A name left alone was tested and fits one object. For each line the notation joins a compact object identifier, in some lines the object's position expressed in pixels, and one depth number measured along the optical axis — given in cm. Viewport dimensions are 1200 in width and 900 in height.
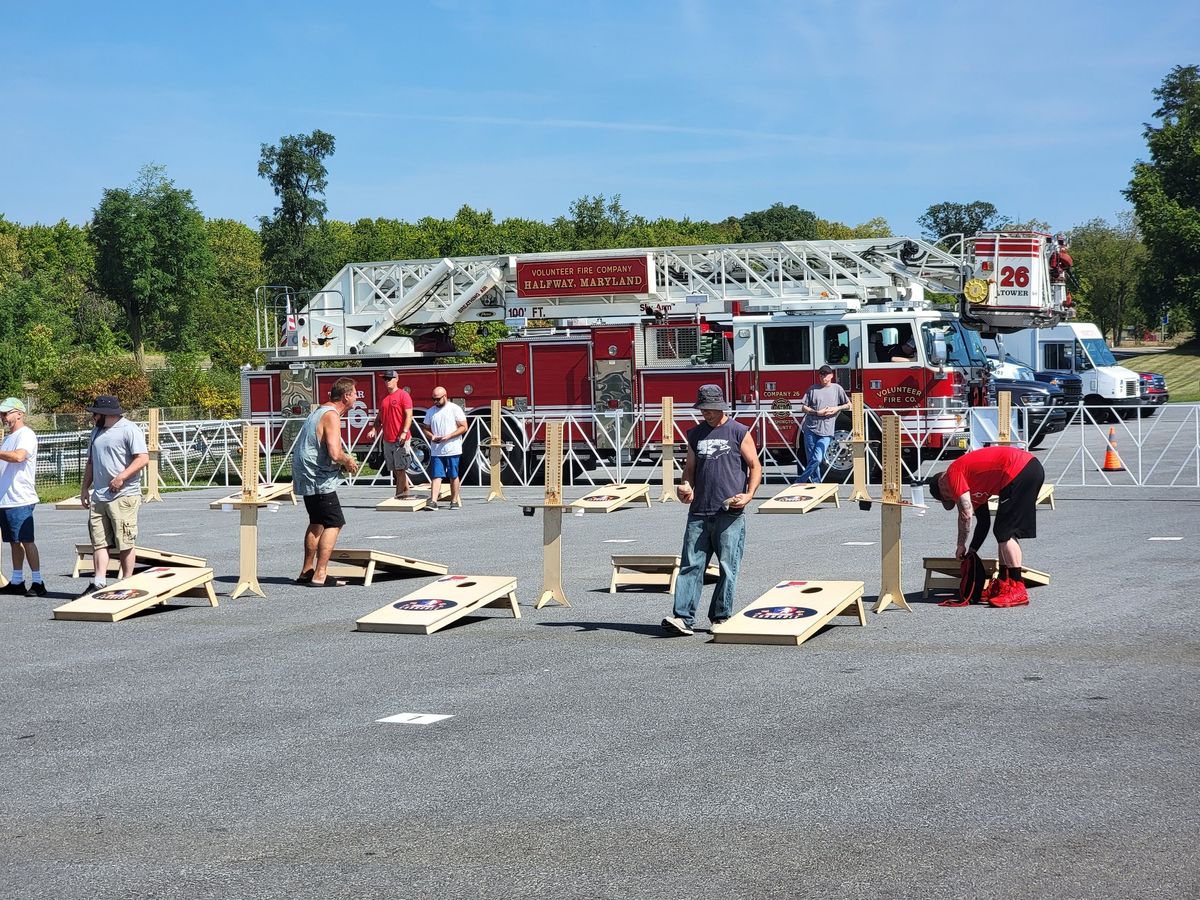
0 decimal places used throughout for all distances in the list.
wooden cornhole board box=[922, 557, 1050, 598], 1203
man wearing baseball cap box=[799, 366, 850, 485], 2191
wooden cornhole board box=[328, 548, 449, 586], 1365
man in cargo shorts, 1279
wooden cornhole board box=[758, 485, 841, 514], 1831
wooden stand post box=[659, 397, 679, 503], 2205
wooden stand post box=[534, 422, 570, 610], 1233
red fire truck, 2420
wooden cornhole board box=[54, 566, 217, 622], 1198
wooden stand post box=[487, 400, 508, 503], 2316
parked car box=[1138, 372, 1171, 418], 4316
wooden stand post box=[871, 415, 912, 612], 1150
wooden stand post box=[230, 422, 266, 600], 1340
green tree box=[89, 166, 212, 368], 8762
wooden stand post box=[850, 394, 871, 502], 2062
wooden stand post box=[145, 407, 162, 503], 2430
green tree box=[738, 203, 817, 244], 11869
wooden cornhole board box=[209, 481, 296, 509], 2024
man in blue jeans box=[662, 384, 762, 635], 1063
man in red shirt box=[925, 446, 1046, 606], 1154
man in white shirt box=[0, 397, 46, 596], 1314
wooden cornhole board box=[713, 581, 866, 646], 1013
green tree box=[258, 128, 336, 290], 6191
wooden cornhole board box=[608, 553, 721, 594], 1301
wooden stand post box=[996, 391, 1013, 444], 1865
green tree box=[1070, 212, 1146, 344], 9238
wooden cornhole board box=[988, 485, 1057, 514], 1886
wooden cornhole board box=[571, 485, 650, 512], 1795
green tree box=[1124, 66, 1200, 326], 7140
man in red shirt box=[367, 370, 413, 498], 2169
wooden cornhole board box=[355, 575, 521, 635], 1105
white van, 4062
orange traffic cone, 2338
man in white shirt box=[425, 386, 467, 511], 2119
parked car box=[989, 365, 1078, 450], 3519
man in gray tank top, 1355
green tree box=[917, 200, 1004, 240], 13138
